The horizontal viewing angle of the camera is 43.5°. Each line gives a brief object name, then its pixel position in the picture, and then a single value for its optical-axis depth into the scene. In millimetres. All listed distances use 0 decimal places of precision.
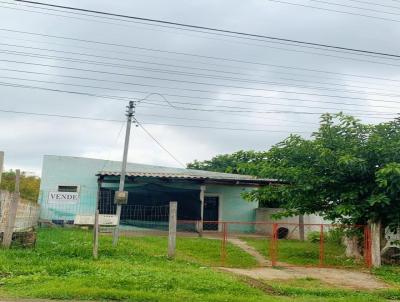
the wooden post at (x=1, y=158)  13982
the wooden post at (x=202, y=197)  24531
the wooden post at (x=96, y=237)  13078
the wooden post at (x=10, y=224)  13580
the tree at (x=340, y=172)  14258
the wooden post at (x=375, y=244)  15094
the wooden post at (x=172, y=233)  14008
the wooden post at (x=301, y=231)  23872
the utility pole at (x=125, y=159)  16469
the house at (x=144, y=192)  25625
